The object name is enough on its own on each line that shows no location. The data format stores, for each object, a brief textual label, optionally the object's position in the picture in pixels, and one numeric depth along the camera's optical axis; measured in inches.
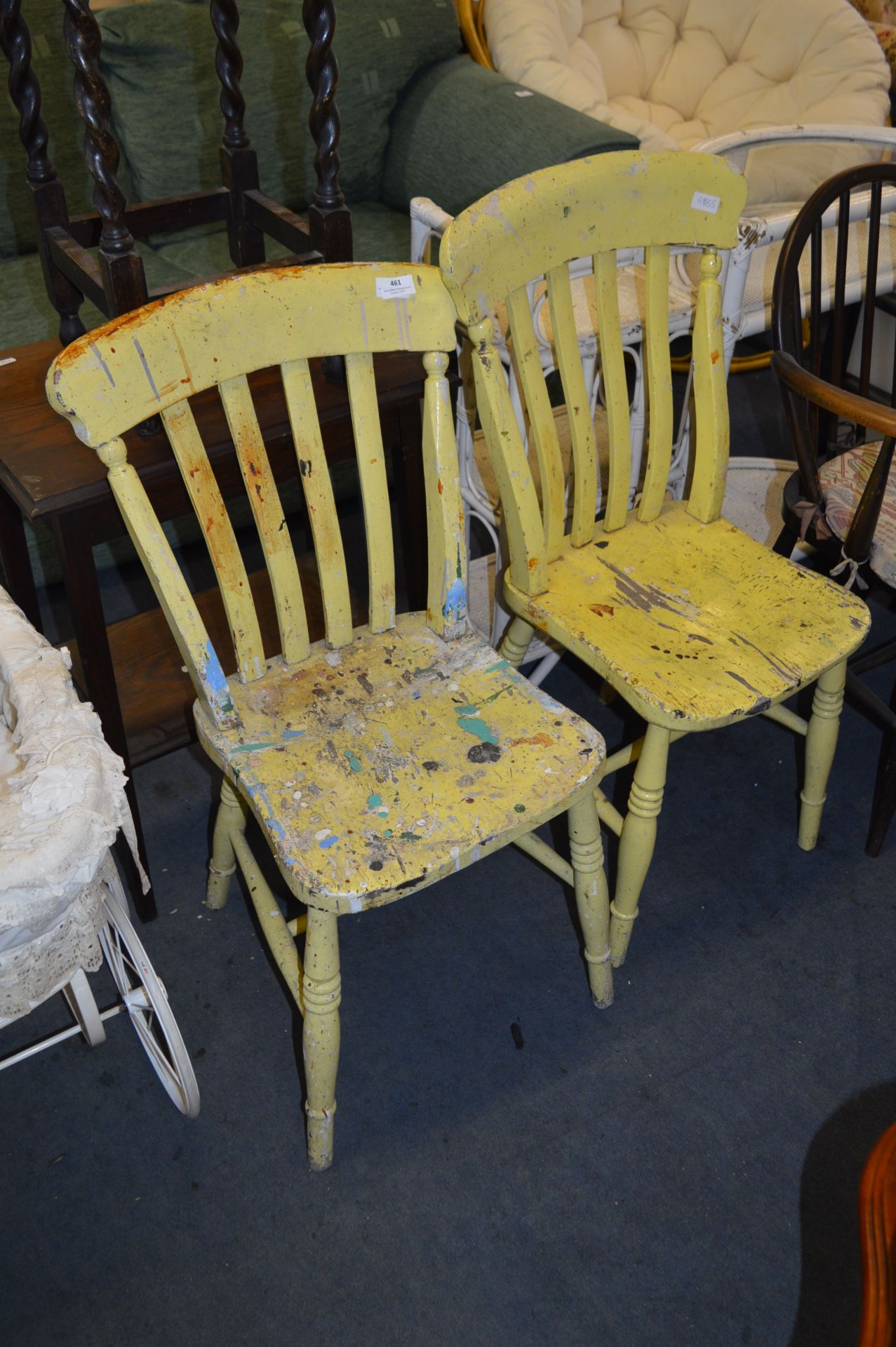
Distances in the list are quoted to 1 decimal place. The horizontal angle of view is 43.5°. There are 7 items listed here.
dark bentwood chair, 59.5
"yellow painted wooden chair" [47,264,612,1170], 46.0
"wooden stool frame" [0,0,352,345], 48.7
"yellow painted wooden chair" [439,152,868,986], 52.4
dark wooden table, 52.1
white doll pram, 34.5
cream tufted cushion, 109.7
